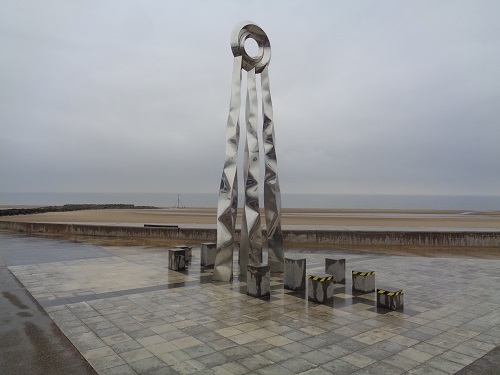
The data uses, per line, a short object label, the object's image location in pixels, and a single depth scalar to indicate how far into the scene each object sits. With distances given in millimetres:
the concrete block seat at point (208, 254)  14070
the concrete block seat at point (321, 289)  9719
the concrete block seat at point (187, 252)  14270
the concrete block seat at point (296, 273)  10852
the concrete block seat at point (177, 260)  13469
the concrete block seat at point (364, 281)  10734
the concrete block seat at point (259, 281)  10133
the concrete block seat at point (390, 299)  9195
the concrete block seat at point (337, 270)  11961
